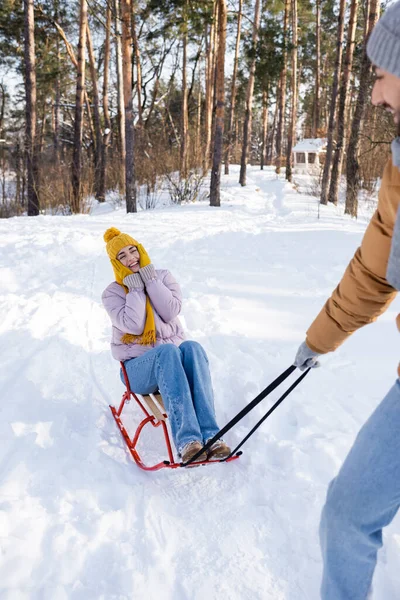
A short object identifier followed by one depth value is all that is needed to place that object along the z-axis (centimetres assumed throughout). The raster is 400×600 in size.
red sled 247
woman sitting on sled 259
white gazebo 2780
